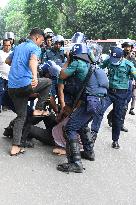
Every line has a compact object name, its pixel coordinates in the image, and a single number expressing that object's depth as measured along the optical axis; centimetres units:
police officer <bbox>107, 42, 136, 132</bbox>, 797
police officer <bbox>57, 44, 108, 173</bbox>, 595
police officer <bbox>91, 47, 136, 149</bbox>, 740
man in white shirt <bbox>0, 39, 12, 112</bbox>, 957
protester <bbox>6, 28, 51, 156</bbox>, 630
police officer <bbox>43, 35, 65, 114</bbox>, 957
